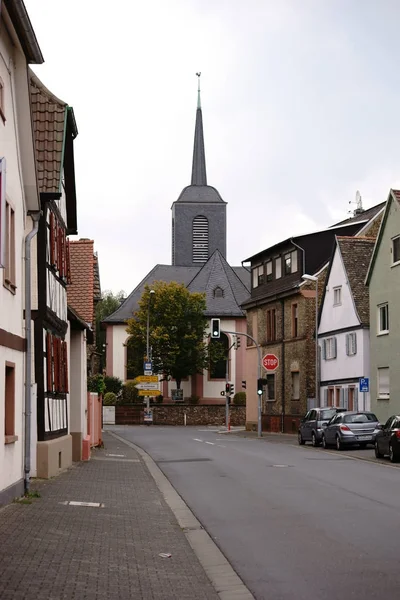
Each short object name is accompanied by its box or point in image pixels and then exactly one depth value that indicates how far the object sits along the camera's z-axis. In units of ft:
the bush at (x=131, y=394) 282.77
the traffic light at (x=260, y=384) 168.86
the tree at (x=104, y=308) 357.32
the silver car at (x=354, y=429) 117.39
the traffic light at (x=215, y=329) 148.87
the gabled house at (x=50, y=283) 65.67
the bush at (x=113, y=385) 289.53
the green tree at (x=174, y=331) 287.28
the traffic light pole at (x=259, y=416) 172.45
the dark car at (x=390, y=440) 93.09
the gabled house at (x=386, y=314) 138.62
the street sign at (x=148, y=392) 233.90
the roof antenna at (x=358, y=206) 224.35
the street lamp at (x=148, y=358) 248.73
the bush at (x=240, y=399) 279.84
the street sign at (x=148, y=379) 232.12
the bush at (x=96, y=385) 125.49
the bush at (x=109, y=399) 274.85
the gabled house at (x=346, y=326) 159.43
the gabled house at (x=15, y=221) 49.49
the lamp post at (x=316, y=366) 164.55
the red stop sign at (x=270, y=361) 174.40
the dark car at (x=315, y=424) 130.93
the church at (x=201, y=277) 302.25
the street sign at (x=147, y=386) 232.73
